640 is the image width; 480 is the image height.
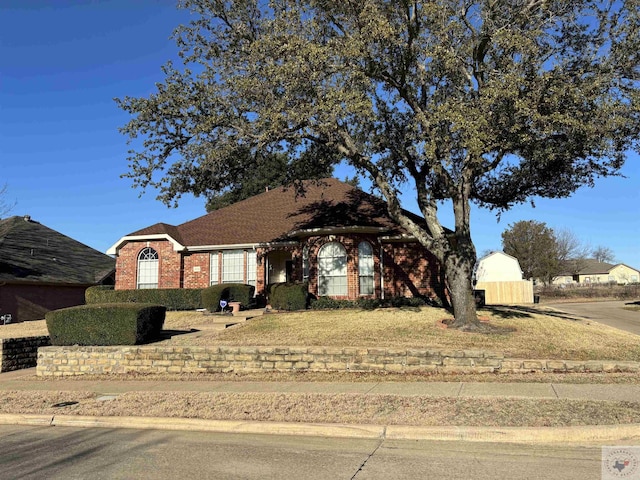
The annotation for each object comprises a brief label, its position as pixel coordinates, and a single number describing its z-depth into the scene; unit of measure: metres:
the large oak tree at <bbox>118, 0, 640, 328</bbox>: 11.50
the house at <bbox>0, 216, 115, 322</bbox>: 23.58
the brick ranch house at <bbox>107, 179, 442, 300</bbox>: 20.25
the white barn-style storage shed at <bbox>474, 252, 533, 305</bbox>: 39.97
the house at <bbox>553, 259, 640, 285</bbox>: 86.79
